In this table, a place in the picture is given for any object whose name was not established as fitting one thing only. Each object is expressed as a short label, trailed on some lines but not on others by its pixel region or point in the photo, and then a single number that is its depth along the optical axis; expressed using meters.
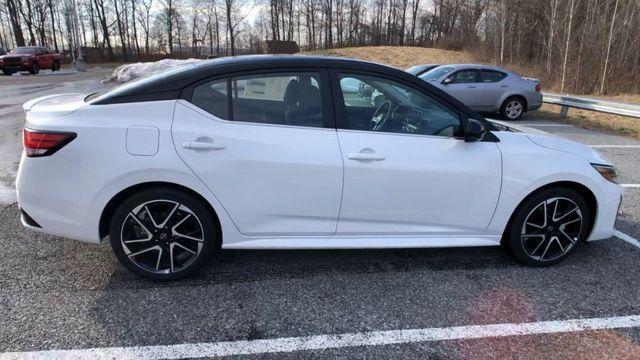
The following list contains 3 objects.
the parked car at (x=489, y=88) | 12.27
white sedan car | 2.98
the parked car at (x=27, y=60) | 26.80
